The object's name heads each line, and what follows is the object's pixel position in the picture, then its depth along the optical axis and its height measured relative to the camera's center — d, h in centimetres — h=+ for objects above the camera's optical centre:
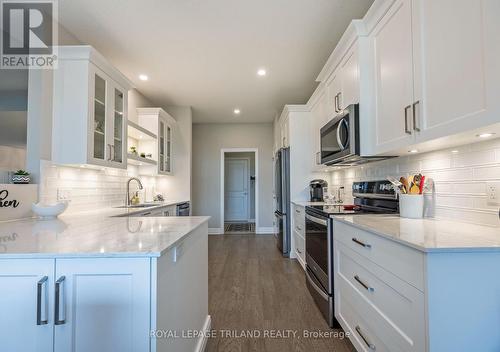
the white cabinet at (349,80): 206 +88
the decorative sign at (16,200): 184 -11
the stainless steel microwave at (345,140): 205 +38
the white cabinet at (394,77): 148 +68
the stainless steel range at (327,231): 201 -41
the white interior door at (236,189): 875 -16
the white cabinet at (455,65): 97 +51
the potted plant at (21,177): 203 +7
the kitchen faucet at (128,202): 337 -23
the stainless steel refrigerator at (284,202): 407 -29
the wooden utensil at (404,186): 175 -2
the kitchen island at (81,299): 89 -40
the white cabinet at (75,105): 233 +73
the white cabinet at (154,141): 412 +71
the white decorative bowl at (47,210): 197 -19
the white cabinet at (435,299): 93 -44
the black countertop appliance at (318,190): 371 -9
